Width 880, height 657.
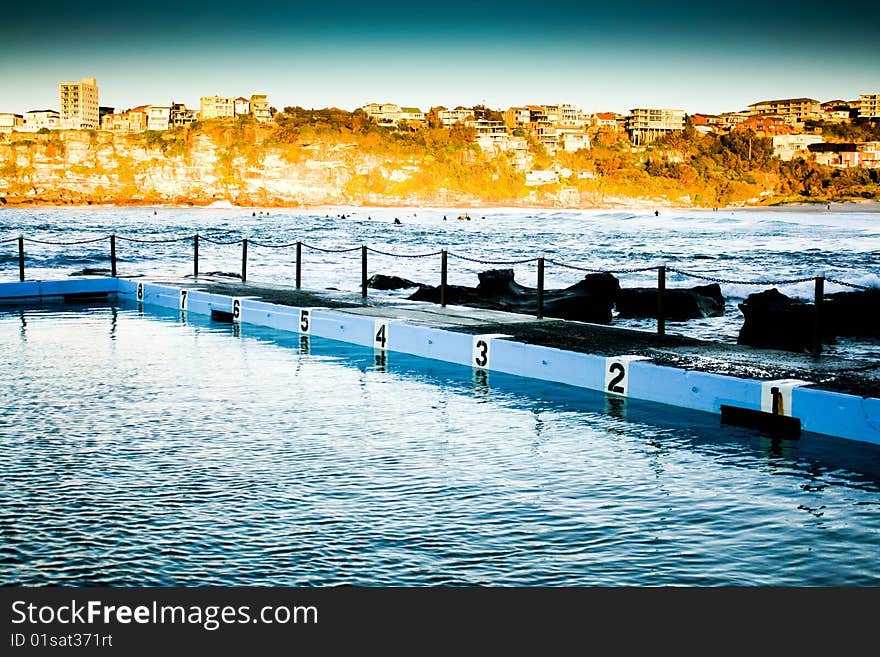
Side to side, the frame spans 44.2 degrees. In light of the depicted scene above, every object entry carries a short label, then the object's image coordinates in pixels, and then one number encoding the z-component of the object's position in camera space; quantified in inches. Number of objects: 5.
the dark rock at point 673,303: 815.1
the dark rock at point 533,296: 770.6
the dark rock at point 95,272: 967.6
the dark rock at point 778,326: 563.8
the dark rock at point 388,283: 1045.8
